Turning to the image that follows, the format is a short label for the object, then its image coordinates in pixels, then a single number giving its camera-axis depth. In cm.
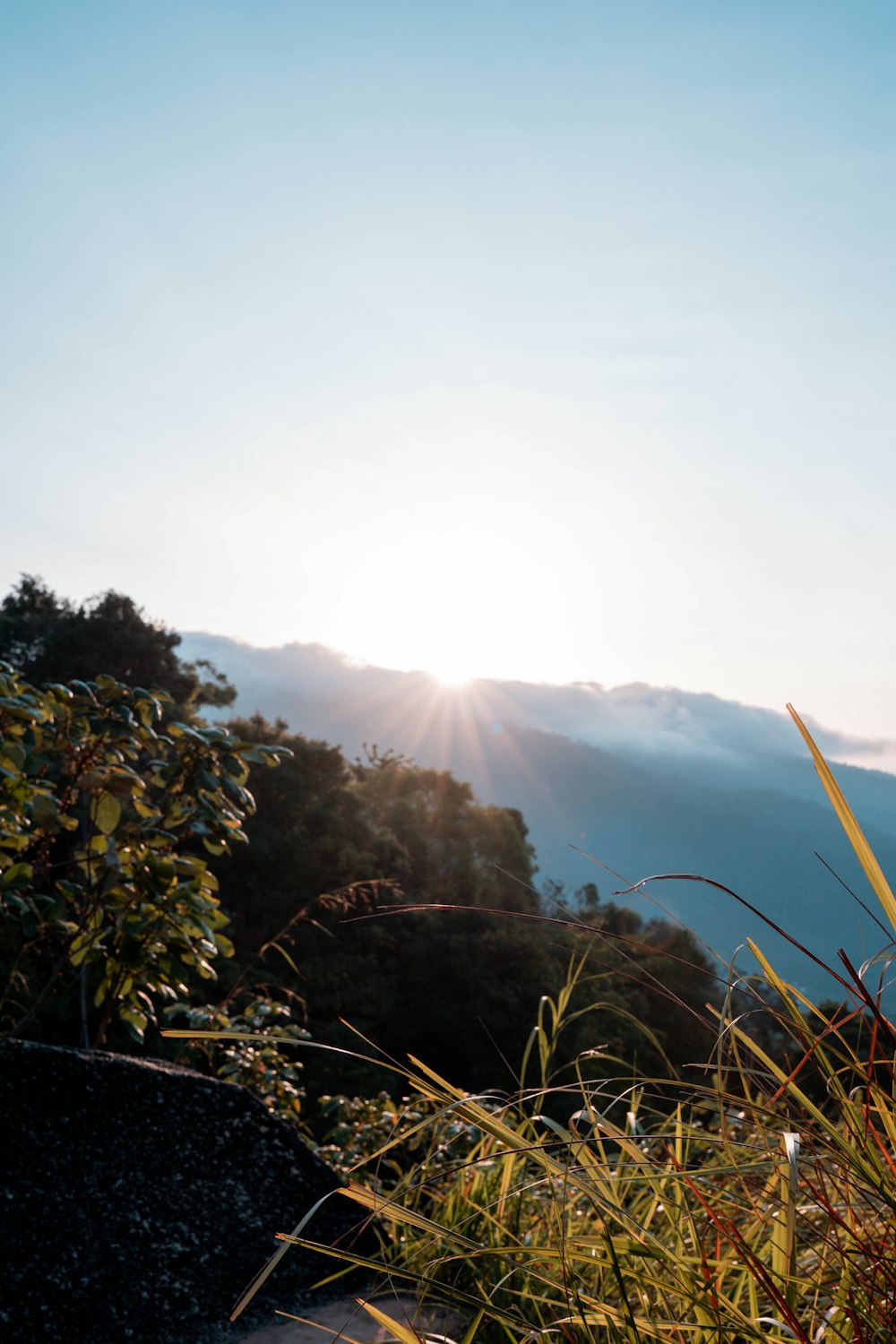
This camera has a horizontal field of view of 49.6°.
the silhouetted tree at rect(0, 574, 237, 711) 1658
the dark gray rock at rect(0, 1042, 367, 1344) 197
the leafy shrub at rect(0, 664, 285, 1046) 250
